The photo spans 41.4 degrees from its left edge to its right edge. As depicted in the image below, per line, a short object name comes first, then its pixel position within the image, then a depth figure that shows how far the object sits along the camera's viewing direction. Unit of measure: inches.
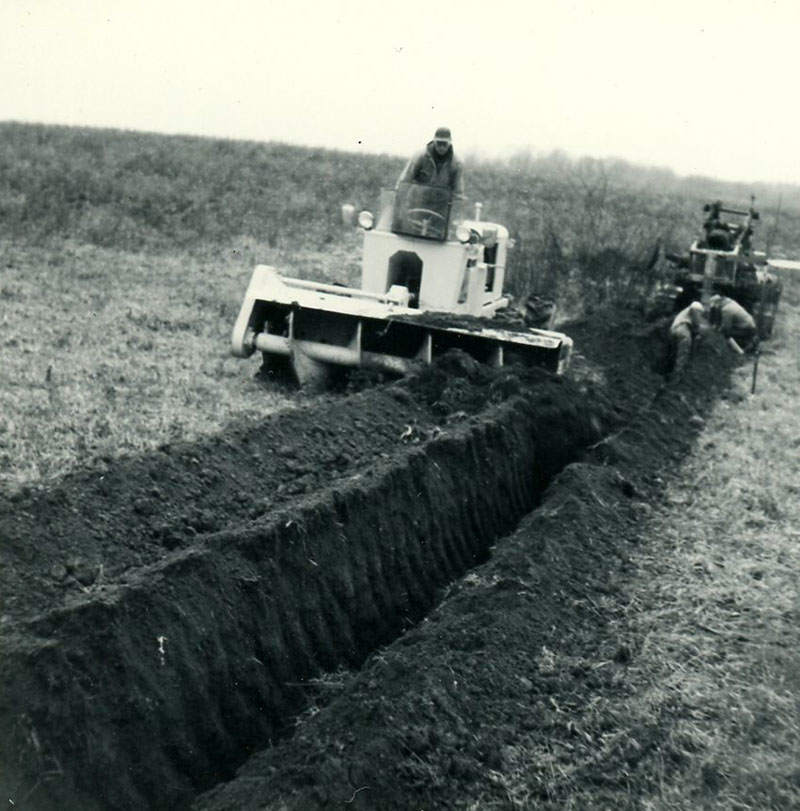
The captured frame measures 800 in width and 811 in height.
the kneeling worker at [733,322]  637.9
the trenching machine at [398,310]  410.3
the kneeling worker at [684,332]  536.4
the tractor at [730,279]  676.7
